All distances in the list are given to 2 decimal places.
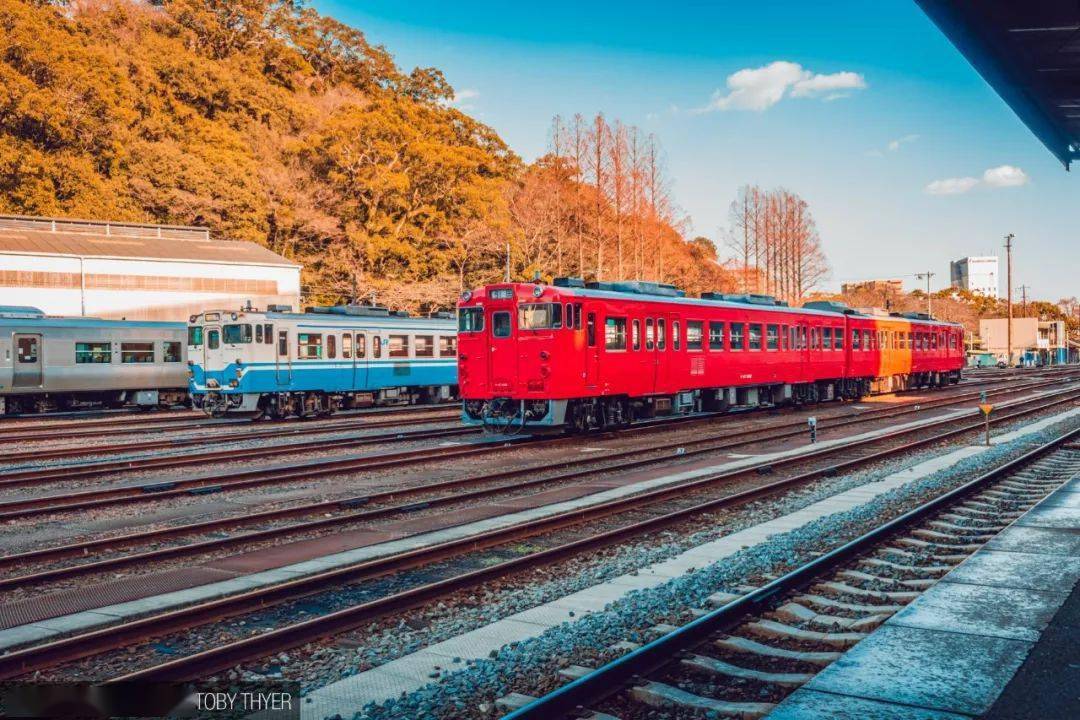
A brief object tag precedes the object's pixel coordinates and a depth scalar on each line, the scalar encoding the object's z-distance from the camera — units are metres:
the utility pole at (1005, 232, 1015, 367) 75.32
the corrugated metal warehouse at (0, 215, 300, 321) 41.06
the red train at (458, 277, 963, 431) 19.27
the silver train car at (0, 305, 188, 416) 28.83
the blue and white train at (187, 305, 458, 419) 26.42
